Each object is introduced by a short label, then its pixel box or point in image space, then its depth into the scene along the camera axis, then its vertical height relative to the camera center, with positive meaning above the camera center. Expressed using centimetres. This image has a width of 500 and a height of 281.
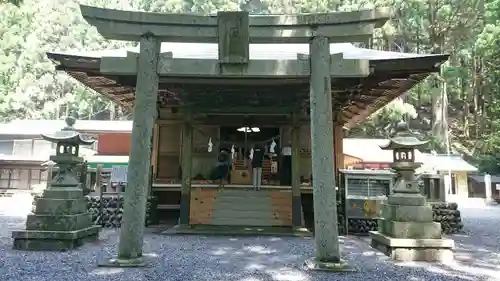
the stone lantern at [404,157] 674 +56
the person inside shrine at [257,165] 1025 +52
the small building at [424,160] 2308 +158
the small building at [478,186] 2406 +2
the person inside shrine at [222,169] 1074 +39
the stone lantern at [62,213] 665 -62
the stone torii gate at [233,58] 514 +180
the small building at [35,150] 2344 +200
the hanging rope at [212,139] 1130 +145
